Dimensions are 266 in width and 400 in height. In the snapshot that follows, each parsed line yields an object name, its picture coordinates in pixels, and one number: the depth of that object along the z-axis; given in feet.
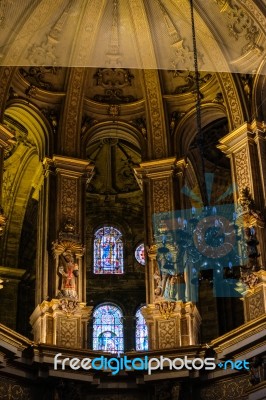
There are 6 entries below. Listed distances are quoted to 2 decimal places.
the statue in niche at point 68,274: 61.15
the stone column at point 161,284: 60.59
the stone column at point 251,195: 57.88
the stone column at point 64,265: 59.98
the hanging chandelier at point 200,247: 46.21
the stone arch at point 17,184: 76.48
